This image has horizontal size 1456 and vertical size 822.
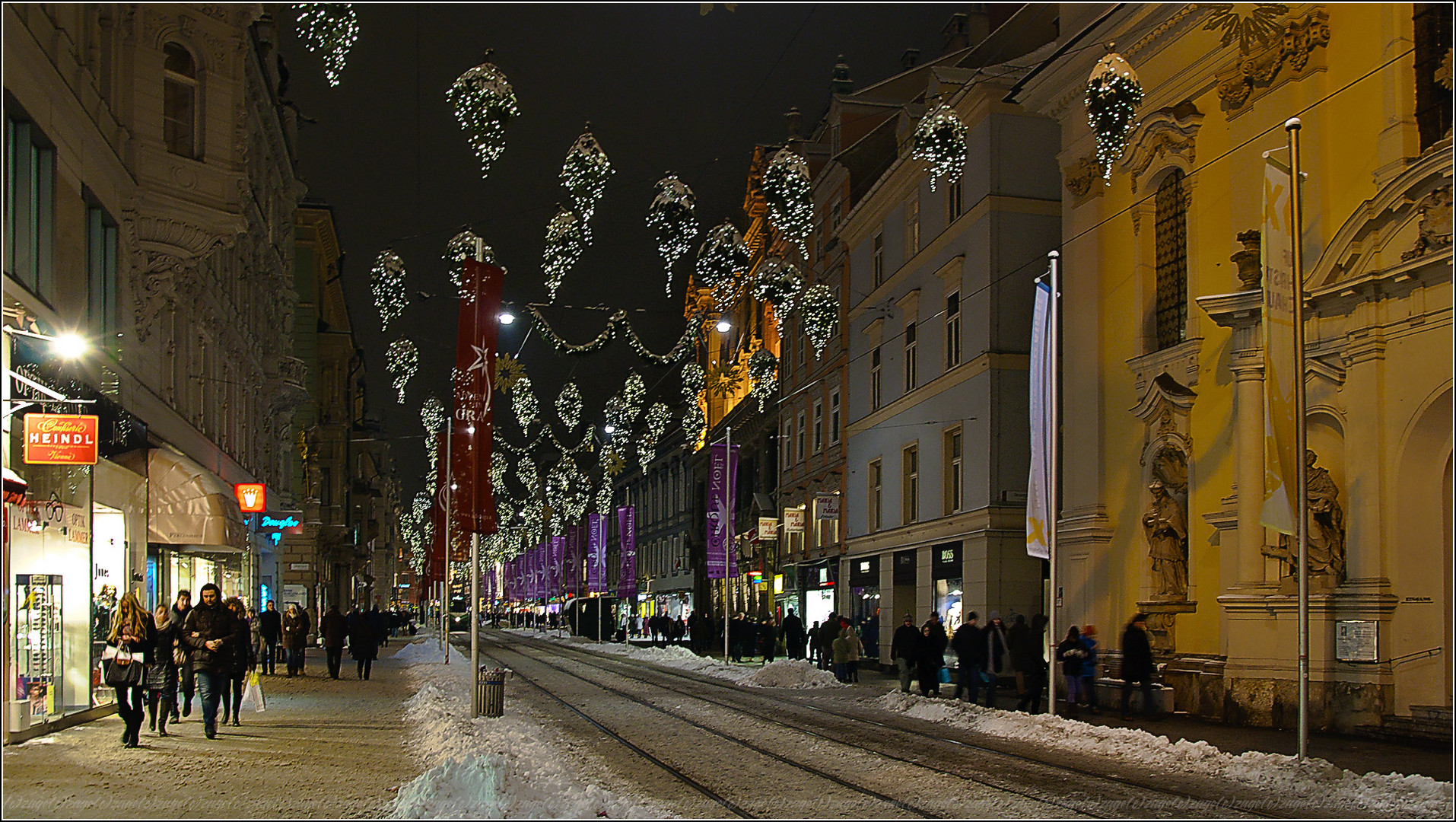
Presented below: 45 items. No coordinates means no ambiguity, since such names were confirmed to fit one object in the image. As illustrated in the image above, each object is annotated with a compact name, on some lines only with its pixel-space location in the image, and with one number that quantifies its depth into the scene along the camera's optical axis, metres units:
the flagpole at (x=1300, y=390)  14.44
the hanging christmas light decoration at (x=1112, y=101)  14.20
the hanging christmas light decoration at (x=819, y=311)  23.53
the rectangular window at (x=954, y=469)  34.88
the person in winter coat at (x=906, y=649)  26.78
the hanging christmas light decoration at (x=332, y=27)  11.78
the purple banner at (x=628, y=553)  58.78
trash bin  19.34
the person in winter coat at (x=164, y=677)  16.80
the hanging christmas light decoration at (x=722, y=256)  20.27
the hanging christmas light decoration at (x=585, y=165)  15.63
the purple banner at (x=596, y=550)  62.88
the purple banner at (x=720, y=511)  41.94
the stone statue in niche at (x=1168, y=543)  24.12
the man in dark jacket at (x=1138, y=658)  22.05
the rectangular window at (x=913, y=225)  37.67
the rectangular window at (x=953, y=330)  34.81
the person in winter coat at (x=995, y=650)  24.08
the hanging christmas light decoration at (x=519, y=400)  30.11
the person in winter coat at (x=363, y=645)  32.91
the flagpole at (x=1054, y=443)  20.98
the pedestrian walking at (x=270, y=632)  31.73
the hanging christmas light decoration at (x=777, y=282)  21.83
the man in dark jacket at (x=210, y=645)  17.17
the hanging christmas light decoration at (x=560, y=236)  18.72
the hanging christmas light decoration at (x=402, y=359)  28.73
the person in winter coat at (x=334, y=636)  32.25
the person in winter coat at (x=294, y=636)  33.28
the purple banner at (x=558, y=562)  77.19
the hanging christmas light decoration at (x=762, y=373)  33.31
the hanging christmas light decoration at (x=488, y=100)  13.80
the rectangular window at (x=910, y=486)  37.97
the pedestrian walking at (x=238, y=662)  18.66
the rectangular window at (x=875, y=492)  41.09
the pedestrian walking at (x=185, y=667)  17.64
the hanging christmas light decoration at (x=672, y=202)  17.02
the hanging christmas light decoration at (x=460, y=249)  19.89
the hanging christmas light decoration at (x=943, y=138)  15.12
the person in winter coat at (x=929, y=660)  25.83
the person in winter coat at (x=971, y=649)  24.39
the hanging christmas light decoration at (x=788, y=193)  16.62
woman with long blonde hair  16.36
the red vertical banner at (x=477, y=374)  18.31
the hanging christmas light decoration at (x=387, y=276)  20.80
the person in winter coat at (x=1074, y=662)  23.16
